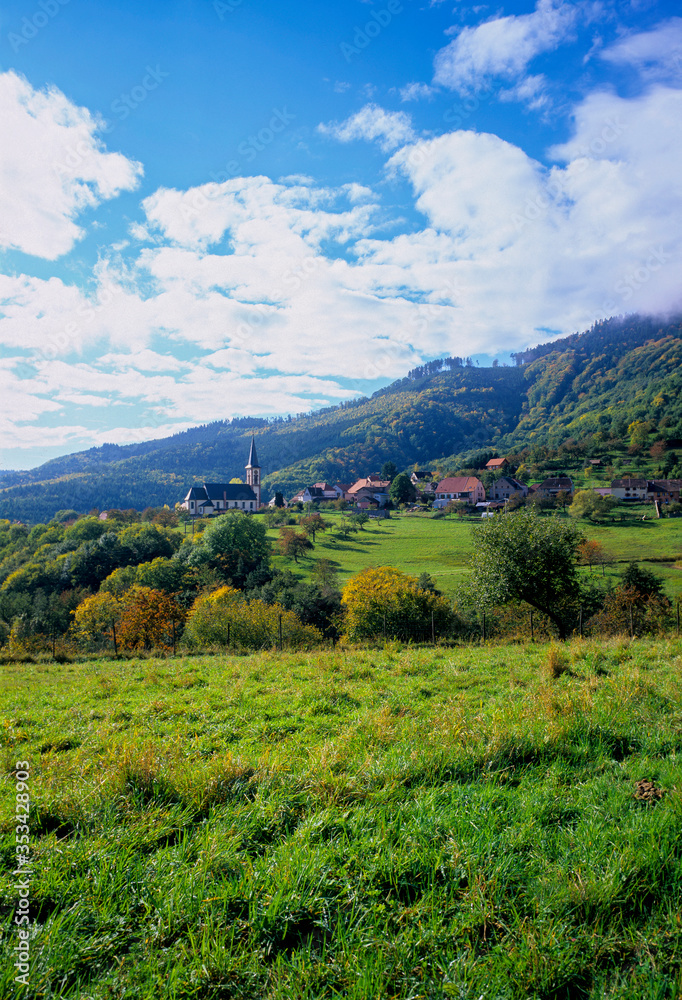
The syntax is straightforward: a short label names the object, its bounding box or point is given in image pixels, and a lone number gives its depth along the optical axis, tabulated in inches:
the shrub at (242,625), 1269.7
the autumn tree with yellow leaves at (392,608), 1421.0
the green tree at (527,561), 806.5
